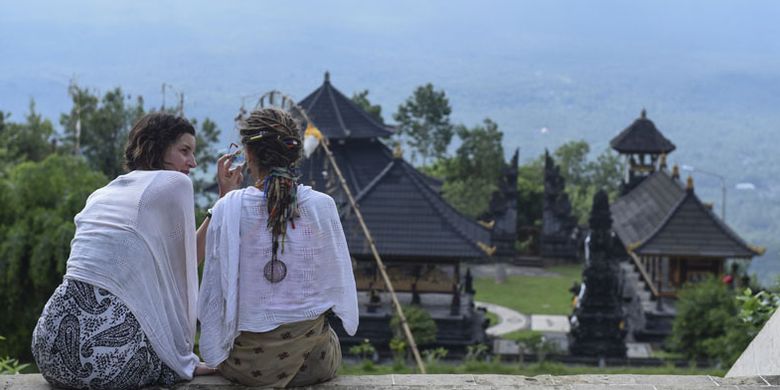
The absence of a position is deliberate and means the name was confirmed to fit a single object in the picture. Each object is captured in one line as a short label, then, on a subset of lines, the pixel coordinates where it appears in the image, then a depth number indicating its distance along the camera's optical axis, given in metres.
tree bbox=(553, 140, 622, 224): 46.22
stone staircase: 22.69
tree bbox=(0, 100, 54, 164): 31.17
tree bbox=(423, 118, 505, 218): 36.97
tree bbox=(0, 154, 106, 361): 16.02
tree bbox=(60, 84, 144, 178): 33.52
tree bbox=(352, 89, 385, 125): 43.78
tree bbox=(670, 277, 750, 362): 19.78
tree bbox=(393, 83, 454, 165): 48.38
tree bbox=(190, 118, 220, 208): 34.62
